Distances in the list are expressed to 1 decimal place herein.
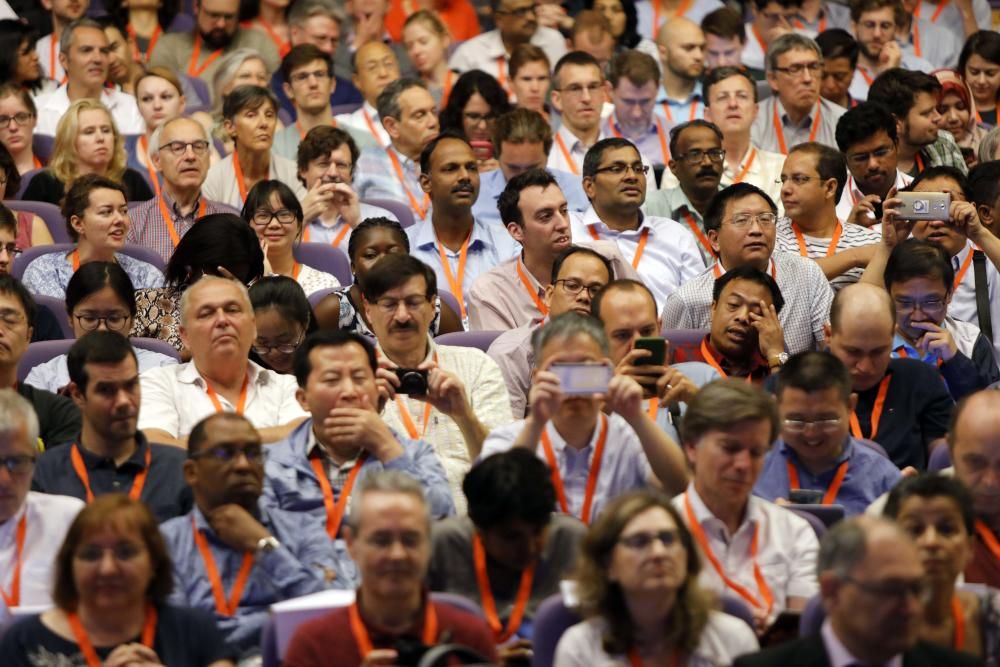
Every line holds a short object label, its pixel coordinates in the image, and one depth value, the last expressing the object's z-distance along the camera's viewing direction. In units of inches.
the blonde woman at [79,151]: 556.4
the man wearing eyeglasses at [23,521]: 330.0
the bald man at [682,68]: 685.3
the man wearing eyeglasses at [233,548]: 323.3
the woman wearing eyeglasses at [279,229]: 499.8
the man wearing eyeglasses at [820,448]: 360.2
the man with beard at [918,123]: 601.3
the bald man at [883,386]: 398.9
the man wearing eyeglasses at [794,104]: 633.0
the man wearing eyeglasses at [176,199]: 529.3
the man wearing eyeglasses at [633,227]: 523.5
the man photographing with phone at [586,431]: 345.7
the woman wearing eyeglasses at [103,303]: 429.7
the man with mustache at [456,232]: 532.1
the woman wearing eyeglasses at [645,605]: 279.4
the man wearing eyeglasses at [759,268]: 464.1
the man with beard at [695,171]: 551.5
